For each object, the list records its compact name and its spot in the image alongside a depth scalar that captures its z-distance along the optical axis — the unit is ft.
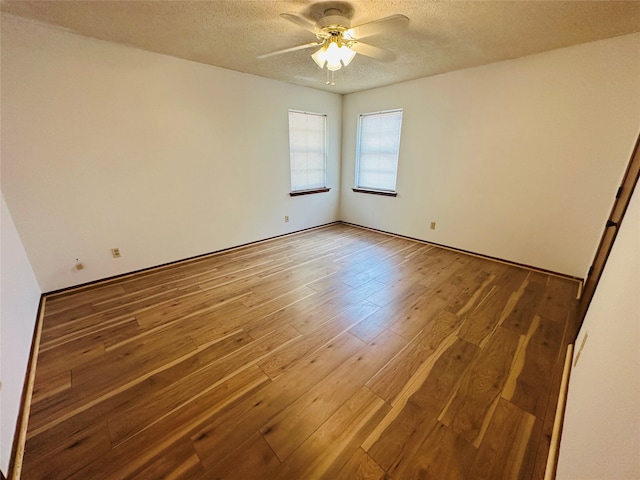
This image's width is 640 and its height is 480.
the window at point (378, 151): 13.41
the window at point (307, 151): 13.61
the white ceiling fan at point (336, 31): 6.12
